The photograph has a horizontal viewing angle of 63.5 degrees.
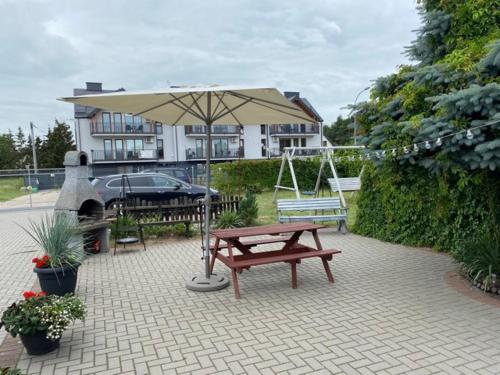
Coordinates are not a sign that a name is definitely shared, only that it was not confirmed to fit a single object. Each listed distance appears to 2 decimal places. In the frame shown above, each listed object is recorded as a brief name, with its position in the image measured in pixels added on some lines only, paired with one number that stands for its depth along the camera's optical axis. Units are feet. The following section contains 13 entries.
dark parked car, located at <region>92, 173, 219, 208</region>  43.78
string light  12.04
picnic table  17.62
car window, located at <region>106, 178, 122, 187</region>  44.34
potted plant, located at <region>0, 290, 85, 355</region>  11.69
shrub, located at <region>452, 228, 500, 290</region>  16.93
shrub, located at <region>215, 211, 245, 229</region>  33.88
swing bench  30.84
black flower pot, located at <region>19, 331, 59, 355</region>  12.01
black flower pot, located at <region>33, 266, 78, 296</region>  16.12
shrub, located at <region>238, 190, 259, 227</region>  35.94
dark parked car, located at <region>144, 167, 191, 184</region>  76.33
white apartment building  152.46
